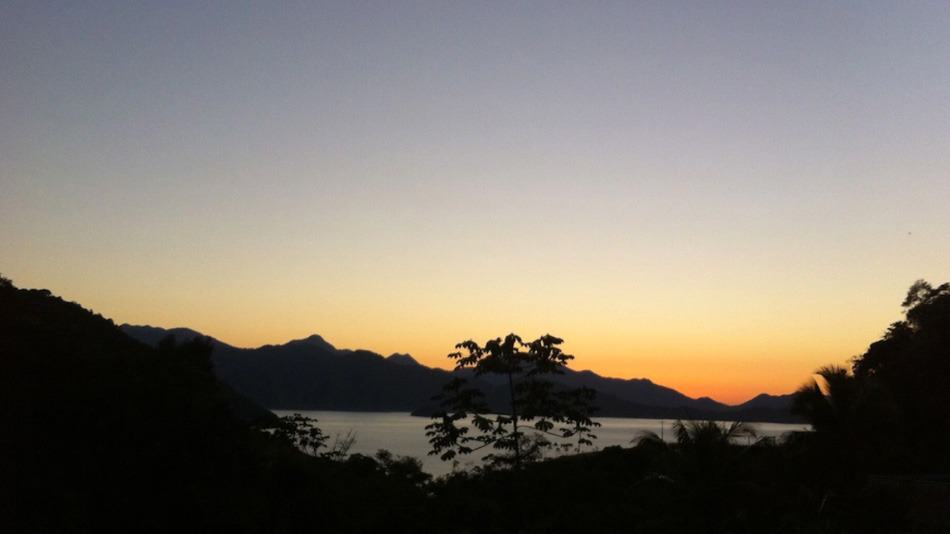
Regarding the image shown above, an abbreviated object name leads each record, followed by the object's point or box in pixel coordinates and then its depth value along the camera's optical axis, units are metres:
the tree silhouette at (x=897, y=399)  28.12
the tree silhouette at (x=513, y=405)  24.50
